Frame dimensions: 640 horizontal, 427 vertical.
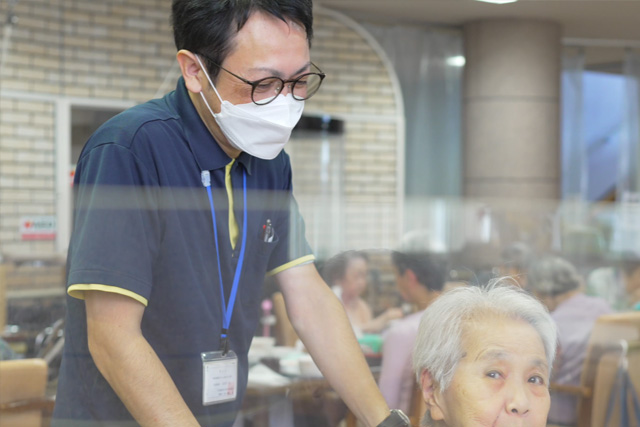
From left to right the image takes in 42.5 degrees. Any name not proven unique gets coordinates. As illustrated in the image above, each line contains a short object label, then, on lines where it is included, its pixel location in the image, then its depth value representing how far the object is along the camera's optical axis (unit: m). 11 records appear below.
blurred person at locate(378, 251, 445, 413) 1.68
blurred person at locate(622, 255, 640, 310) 3.45
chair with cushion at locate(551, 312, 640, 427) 2.19
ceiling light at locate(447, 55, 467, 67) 5.20
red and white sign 2.20
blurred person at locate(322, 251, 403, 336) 2.11
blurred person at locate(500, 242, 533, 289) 3.01
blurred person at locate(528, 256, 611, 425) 2.19
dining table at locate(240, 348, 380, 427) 1.67
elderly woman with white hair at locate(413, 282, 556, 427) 1.30
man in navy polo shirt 1.23
